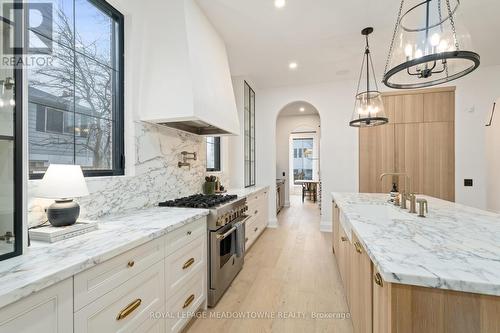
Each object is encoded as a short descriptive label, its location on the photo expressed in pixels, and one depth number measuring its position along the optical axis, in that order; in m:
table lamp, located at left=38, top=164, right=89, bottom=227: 1.28
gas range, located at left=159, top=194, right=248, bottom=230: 2.12
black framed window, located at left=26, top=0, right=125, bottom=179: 1.50
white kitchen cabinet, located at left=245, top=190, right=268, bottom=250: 3.59
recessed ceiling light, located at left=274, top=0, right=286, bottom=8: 2.42
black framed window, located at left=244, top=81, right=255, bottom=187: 4.80
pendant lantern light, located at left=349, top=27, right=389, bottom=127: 2.75
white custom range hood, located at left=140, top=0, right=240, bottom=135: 2.10
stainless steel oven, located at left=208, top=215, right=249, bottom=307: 2.12
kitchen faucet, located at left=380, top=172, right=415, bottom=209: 2.13
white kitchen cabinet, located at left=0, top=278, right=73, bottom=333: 0.75
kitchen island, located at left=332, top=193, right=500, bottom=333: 0.80
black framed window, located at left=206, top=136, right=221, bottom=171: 3.82
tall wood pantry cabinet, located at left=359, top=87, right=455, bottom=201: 4.16
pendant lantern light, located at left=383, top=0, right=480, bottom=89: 1.32
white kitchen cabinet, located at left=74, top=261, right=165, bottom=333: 1.02
